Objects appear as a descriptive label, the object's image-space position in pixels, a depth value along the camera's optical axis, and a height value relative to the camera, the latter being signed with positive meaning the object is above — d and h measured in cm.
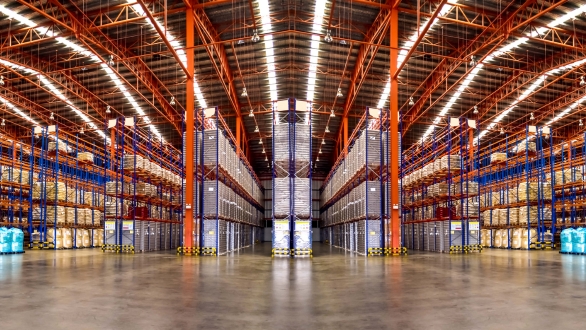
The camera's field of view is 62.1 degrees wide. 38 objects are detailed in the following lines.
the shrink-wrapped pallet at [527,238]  2309 -192
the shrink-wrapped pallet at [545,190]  2263 +35
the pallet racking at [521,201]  2273 -16
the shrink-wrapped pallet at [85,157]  2386 +222
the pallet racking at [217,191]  1819 +41
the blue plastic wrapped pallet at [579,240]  1888 -169
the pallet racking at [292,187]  1747 +48
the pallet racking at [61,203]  2223 -3
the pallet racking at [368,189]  1820 +42
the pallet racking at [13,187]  2153 +75
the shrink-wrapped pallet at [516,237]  2364 -194
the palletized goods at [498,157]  2373 +199
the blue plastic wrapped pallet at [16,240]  1872 -143
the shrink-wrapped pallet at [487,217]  2603 -104
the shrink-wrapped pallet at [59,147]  2328 +269
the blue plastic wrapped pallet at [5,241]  1812 -141
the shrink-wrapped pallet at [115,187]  1976 +62
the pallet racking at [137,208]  1973 -25
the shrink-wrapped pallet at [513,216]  2377 -89
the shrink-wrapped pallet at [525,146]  2278 +247
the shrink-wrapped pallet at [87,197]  2542 +28
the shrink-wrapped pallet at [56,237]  2255 -161
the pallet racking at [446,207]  1973 -37
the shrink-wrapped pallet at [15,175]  2152 +128
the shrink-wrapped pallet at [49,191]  2206 +55
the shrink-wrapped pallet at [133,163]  1977 +159
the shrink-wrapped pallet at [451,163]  1952 +144
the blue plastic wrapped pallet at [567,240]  1942 -171
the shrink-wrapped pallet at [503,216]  2484 -95
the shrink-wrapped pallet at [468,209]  1989 -43
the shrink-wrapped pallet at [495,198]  2563 +0
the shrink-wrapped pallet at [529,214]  2281 -76
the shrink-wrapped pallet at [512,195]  2438 +15
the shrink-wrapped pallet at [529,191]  2259 +32
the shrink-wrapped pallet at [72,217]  2325 -70
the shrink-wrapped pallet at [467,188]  1998 +43
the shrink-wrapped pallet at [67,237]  2308 -166
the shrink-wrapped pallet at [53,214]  2255 -53
